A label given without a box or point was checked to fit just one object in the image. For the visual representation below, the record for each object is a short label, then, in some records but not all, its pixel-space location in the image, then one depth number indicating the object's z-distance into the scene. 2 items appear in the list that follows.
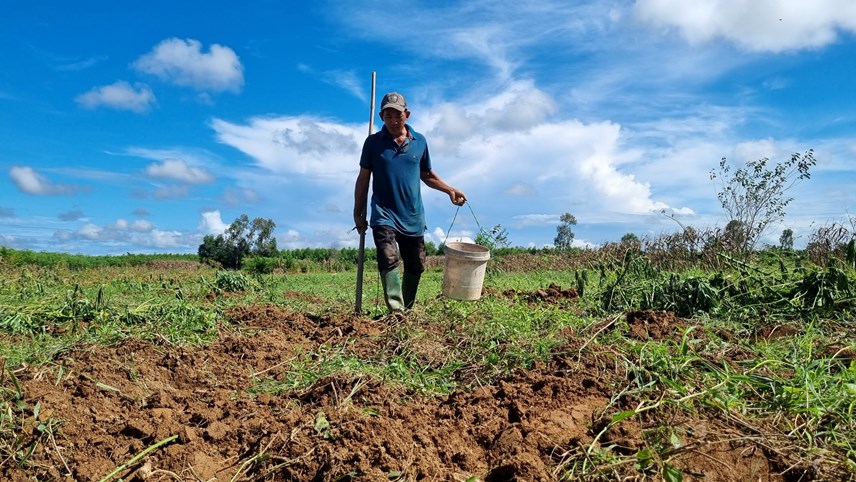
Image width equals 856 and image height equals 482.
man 5.41
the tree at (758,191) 18.39
